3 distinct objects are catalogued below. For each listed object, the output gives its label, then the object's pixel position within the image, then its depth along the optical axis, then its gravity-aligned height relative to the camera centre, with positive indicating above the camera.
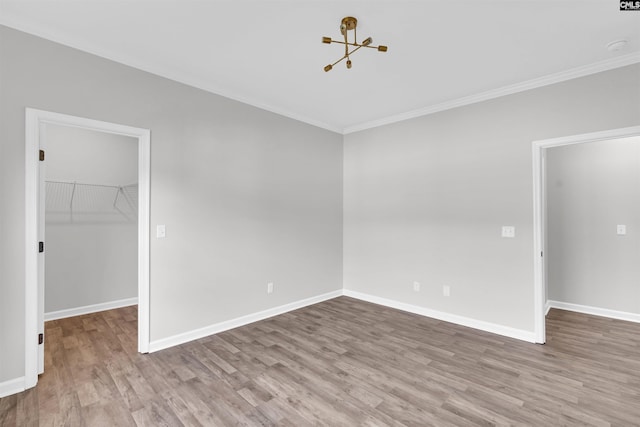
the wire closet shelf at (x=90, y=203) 3.76 +0.17
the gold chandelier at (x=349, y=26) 2.09 +1.39
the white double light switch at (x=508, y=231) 3.23 -0.18
